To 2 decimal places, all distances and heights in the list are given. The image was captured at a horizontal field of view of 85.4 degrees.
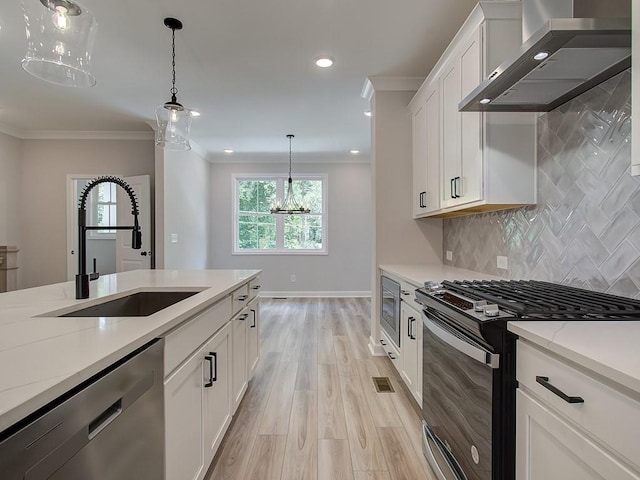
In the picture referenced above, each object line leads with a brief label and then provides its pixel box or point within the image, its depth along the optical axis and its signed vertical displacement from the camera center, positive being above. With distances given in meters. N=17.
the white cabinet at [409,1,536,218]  1.88 +0.63
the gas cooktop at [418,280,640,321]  1.12 -0.24
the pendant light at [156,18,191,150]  2.51 +0.86
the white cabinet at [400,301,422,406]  2.11 -0.74
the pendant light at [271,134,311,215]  5.54 +0.50
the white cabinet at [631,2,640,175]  1.00 +0.46
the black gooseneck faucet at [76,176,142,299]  1.47 +0.01
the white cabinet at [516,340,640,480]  0.71 -0.44
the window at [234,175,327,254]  6.80 +0.36
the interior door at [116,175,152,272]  4.85 +0.11
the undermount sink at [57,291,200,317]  1.76 -0.35
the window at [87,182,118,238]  5.61 +0.50
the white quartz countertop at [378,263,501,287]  2.27 -0.27
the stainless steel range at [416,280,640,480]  1.08 -0.45
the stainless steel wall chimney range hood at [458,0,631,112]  1.13 +0.67
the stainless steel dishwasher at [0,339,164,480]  0.56 -0.40
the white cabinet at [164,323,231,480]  1.15 -0.69
